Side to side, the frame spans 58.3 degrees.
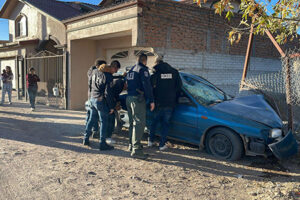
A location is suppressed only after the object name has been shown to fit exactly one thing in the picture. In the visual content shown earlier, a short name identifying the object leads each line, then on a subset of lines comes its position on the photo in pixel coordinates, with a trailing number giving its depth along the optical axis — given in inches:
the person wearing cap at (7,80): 427.8
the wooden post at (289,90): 204.2
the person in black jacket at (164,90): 204.1
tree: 167.5
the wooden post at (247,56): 264.6
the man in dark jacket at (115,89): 220.8
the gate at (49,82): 454.0
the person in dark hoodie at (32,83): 376.2
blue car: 177.2
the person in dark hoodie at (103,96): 207.8
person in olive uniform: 191.0
